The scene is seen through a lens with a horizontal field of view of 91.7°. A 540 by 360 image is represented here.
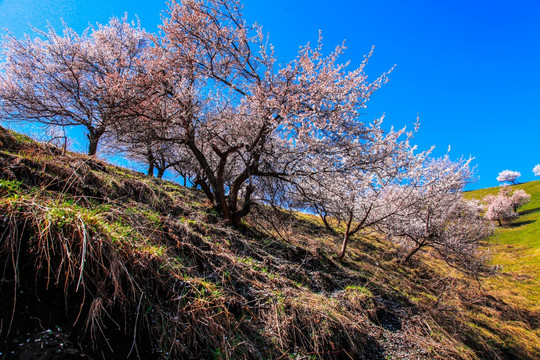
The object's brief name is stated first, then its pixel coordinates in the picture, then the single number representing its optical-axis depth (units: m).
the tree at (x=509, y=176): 76.46
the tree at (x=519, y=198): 55.84
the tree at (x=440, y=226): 10.89
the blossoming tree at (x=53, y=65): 10.25
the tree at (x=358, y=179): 6.25
